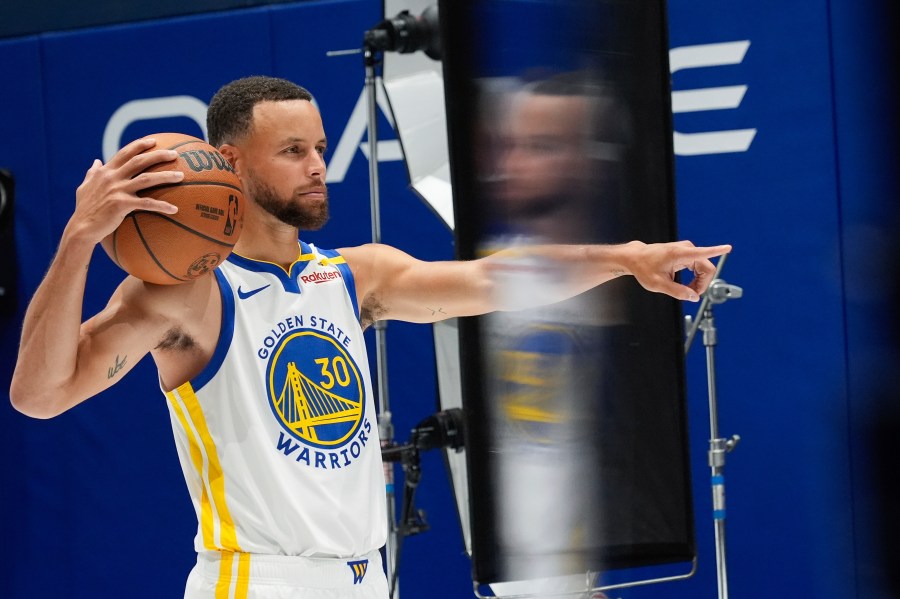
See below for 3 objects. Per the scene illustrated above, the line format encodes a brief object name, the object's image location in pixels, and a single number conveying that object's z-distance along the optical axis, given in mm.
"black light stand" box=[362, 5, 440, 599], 7492
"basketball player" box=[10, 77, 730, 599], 4574
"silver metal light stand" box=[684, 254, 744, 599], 7715
